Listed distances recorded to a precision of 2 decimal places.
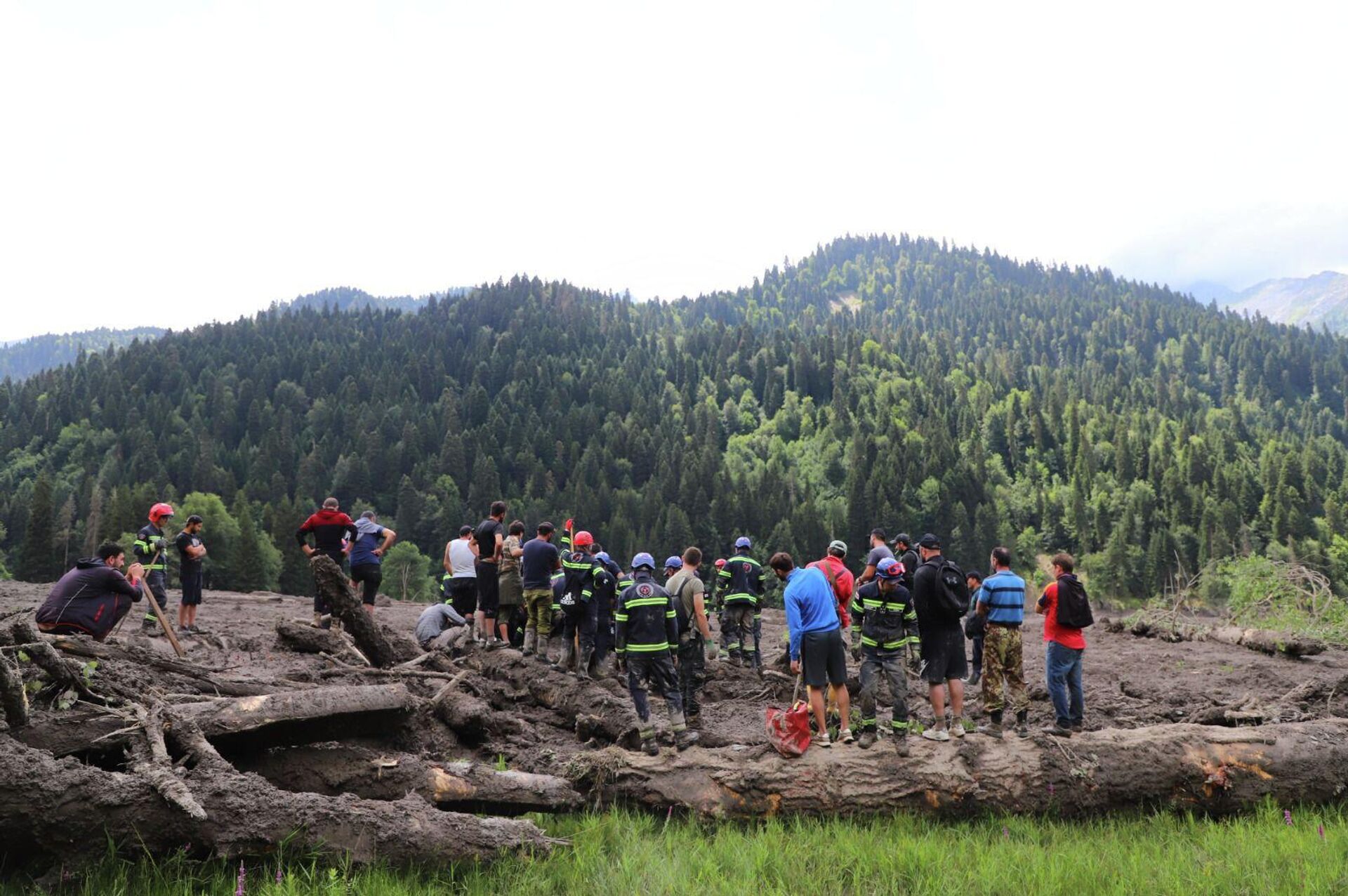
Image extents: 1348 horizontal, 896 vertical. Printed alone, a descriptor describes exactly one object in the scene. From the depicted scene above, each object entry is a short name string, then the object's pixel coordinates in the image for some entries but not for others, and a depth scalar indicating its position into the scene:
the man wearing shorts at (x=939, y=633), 8.90
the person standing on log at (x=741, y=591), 14.03
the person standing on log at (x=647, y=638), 9.45
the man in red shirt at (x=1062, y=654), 9.55
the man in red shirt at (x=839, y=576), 11.42
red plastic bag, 7.98
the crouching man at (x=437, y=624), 13.88
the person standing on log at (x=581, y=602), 11.97
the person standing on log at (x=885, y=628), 8.71
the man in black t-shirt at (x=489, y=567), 13.23
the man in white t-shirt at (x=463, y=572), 14.62
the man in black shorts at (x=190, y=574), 13.36
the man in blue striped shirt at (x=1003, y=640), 9.62
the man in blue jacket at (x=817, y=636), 8.70
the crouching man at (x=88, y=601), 7.78
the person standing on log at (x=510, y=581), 13.36
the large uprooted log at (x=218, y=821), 5.01
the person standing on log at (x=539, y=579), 12.62
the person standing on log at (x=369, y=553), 13.12
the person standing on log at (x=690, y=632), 10.42
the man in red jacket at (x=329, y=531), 12.50
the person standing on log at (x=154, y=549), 12.59
